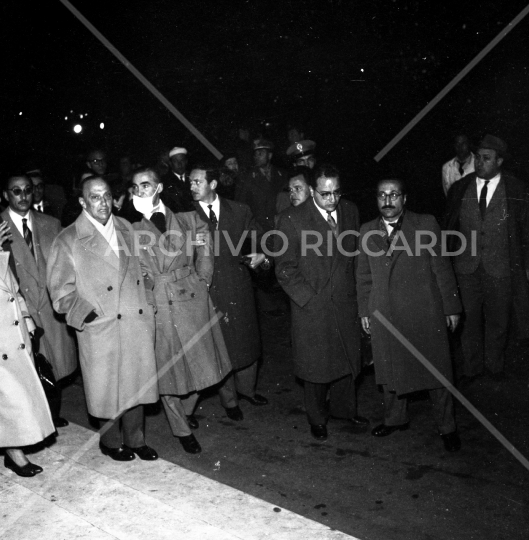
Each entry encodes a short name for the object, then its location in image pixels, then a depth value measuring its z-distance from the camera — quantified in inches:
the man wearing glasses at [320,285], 221.5
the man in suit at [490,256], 270.4
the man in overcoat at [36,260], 241.4
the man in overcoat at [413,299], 209.3
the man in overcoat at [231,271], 242.4
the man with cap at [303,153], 375.6
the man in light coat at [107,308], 198.1
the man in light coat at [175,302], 212.8
